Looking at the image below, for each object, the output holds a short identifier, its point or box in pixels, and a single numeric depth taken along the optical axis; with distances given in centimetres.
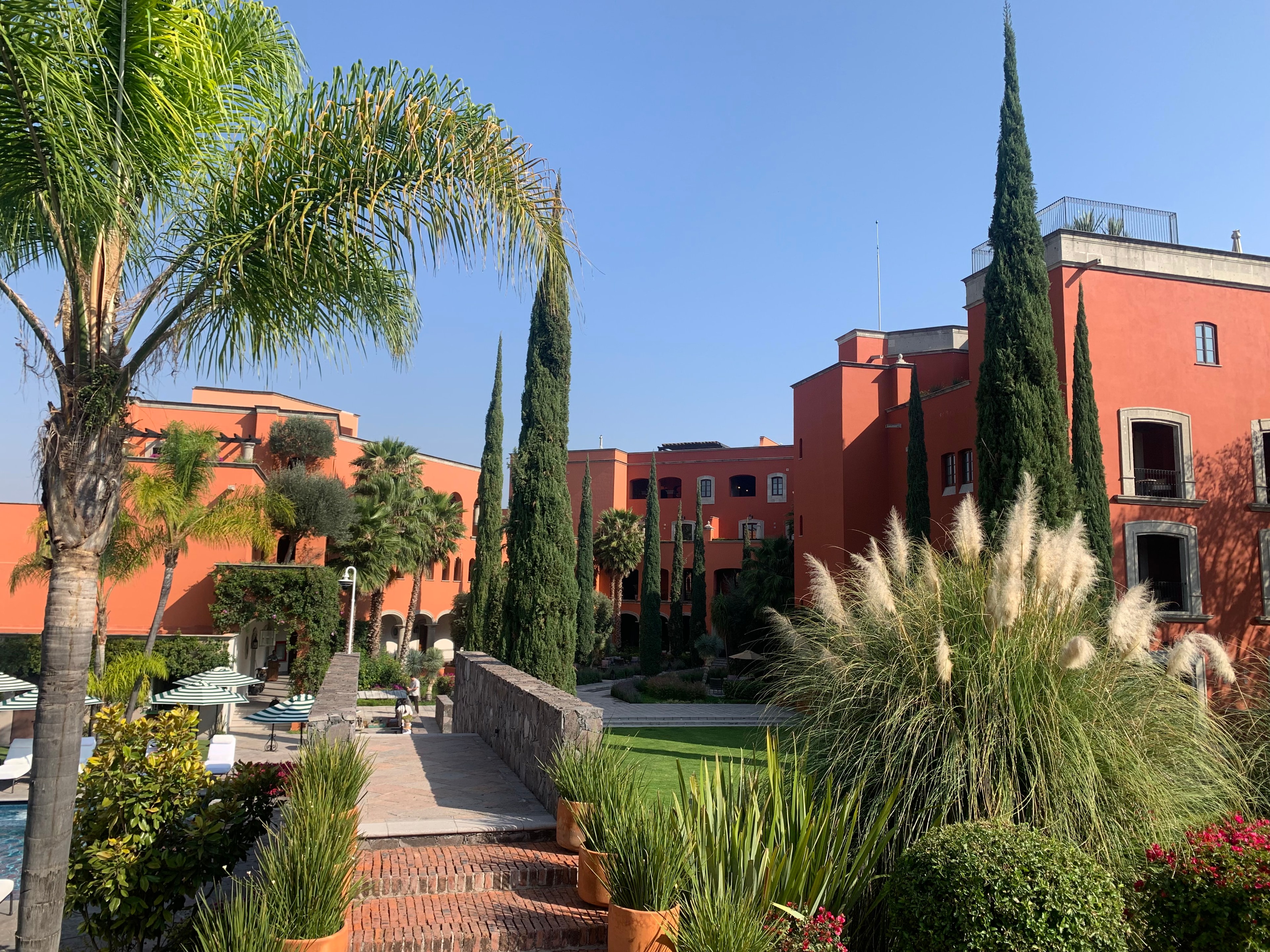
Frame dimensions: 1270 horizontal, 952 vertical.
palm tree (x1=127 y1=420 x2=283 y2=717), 1603
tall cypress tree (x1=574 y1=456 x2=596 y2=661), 3214
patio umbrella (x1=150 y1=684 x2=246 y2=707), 1380
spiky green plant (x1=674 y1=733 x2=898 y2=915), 399
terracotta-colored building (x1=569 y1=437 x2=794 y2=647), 4125
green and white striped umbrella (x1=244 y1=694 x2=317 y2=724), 1409
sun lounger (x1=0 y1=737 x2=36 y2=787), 1074
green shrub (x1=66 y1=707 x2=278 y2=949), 399
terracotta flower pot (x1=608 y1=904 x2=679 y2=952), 398
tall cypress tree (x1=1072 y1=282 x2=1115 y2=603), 1453
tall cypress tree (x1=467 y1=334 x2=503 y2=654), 2514
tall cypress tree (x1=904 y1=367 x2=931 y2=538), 1878
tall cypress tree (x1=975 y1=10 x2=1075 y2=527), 1303
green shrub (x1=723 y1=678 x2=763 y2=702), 2488
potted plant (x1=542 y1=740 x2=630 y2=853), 505
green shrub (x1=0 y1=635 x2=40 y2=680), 1806
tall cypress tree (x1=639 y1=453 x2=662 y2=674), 3103
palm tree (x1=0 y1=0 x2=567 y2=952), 328
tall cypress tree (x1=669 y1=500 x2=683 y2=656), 3450
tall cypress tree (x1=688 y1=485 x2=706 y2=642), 3369
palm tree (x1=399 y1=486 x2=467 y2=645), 2944
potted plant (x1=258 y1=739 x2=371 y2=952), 363
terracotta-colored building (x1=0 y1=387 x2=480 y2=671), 1956
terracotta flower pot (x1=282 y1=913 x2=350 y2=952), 358
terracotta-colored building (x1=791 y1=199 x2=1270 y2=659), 1612
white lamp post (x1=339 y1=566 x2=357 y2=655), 1664
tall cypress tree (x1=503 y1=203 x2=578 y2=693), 1603
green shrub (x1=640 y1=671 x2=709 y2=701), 2555
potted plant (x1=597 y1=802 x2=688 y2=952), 400
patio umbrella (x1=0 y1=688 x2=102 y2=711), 1384
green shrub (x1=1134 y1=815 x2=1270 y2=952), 381
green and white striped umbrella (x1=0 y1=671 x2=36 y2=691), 1470
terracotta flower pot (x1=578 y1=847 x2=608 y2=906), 474
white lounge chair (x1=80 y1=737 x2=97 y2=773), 1136
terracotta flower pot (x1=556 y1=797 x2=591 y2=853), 534
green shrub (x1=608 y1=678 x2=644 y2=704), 2538
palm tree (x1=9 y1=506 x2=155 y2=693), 1564
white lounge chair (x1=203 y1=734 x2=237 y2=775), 1148
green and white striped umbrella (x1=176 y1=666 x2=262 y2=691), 1565
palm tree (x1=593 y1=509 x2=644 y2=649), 3816
